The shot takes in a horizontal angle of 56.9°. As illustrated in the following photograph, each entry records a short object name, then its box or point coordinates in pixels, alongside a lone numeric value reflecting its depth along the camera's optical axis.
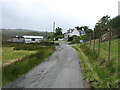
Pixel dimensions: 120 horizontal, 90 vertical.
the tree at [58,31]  76.95
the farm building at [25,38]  55.36
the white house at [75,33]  62.46
